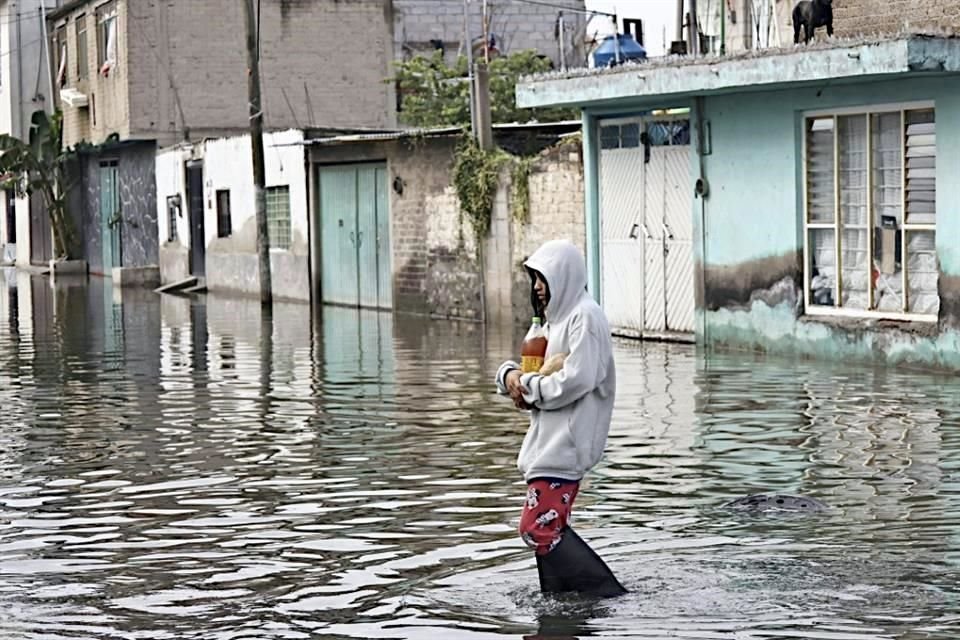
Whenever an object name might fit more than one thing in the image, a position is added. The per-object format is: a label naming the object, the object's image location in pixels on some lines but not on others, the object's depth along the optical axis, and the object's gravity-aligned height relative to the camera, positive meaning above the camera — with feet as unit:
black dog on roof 61.05 +6.49
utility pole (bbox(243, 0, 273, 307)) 103.19 +3.90
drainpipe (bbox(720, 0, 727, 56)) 68.88 +7.02
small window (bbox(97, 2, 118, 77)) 149.07 +15.66
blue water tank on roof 118.21 +11.42
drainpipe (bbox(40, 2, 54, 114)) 173.47 +17.78
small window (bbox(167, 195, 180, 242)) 134.99 +1.00
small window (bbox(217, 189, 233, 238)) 122.00 +0.87
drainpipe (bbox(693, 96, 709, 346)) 67.36 +0.42
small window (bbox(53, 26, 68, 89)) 169.99 +16.59
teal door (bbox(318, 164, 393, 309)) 96.89 -0.65
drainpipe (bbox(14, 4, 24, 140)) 180.75 +13.48
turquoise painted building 55.72 +0.68
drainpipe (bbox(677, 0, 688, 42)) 78.23 +8.27
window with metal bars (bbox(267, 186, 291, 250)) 109.40 +0.53
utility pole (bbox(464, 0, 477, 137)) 85.33 +5.30
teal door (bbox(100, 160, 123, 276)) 156.56 +1.16
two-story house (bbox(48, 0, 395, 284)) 143.33 +11.72
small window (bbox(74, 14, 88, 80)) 161.17 +16.16
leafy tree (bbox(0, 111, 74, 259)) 159.43 +5.74
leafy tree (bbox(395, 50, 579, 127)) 144.87 +10.88
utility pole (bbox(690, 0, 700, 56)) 73.00 +7.22
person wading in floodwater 24.22 -2.41
